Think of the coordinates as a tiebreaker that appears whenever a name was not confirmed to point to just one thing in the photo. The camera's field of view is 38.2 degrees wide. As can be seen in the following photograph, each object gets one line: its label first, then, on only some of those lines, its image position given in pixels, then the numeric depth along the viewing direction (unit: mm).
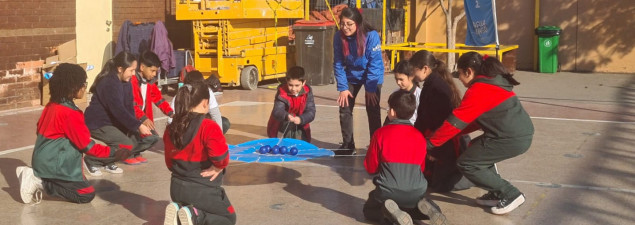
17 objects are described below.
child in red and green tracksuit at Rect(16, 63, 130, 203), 7145
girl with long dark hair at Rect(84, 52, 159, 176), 8289
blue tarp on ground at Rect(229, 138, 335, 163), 7484
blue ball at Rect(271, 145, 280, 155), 7896
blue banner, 16441
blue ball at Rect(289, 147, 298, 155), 7828
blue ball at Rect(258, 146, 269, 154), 7961
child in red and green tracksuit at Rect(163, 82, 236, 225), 6055
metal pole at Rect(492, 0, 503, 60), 15922
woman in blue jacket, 8891
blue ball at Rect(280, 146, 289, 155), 7861
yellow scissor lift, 15250
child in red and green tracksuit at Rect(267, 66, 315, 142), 9102
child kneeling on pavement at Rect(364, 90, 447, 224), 6309
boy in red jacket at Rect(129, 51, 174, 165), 8680
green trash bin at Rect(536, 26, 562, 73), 18375
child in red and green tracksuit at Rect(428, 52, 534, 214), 6668
